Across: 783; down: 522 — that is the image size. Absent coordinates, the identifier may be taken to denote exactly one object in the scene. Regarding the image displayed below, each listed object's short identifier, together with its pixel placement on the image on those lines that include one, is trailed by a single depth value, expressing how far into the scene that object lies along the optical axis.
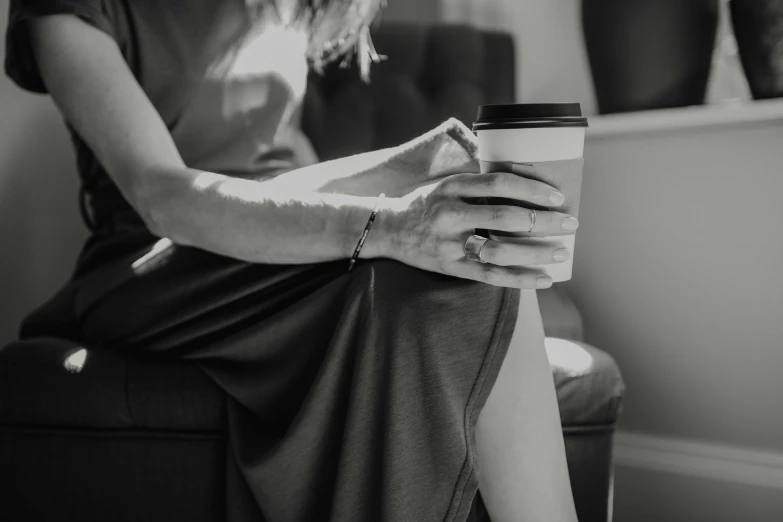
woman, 0.65
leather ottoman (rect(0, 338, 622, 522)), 0.81
